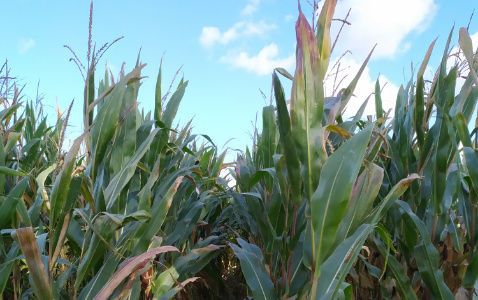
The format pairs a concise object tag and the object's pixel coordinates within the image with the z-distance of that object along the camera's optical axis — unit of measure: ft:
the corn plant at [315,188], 3.39
